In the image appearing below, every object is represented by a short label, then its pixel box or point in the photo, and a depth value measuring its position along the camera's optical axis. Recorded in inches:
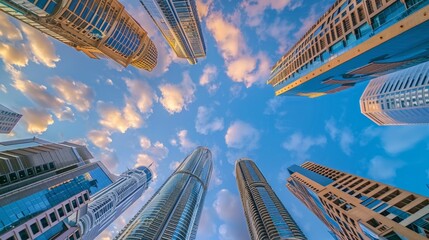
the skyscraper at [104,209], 5413.4
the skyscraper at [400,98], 4151.1
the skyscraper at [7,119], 5900.6
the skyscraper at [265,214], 4121.6
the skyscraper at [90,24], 2541.8
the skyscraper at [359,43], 1139.9
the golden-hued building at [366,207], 1480.1
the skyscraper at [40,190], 1772.9
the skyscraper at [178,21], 4869.6
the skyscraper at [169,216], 4660.9
